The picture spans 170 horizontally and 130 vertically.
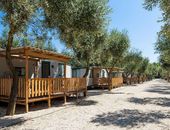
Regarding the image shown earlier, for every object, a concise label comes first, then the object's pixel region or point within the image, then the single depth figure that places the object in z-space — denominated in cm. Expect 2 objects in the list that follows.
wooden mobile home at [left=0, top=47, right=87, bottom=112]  649
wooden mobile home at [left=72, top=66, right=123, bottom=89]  1656
